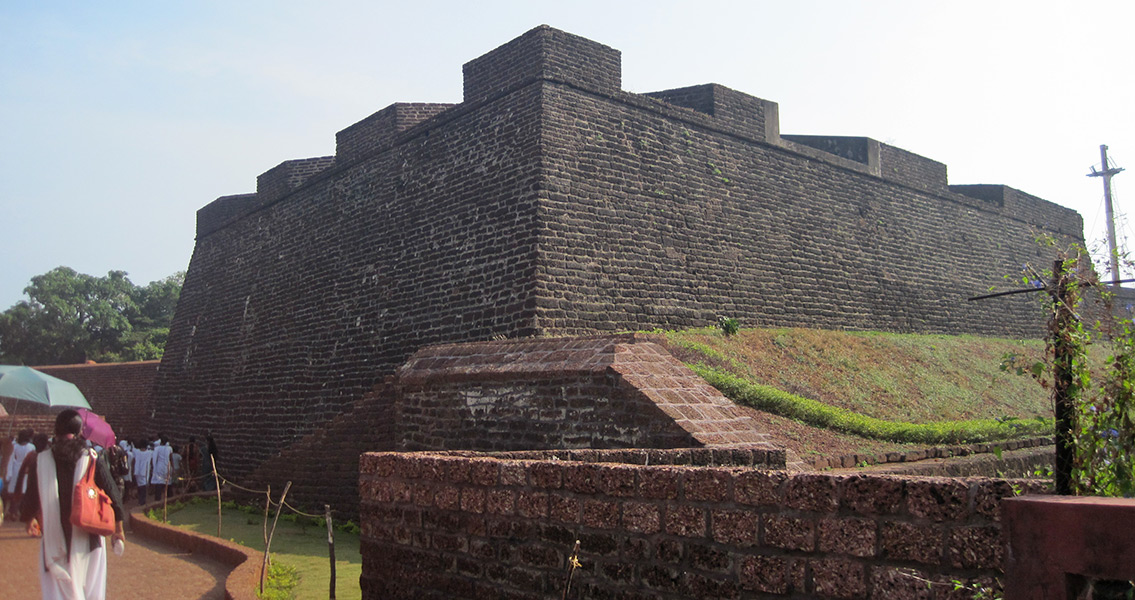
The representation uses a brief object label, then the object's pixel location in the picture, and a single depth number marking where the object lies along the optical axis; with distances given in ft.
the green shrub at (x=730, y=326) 43.50
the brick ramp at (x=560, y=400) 22.67
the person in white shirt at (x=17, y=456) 36.40
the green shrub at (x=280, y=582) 21.78
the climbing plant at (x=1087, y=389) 8.17
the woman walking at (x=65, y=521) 14.87
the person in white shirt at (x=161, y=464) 45.34
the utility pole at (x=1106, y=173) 114.11
